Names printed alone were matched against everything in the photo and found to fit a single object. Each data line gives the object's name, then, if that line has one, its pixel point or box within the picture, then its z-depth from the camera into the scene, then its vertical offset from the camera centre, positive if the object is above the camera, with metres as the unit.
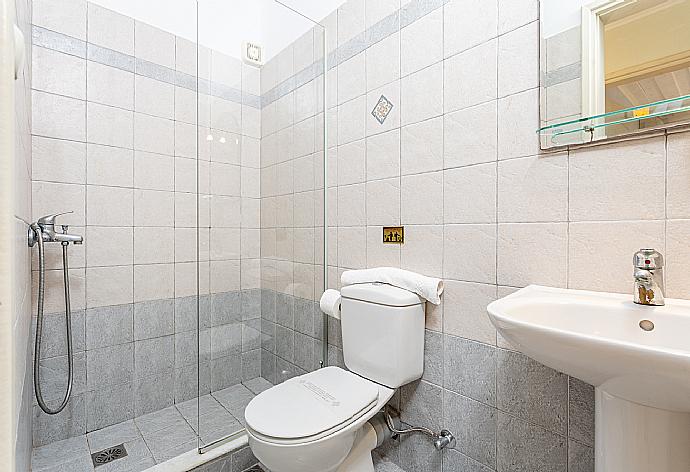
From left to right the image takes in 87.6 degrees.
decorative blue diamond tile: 1.61 +0.56
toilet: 1.12 -0.60
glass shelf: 0.90 +0.31
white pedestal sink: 0.64 -0.25
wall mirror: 0.91 +0.45
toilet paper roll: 1.70 -0.34
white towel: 1.37 -0.20
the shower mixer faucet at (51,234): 1.56 +0.00
